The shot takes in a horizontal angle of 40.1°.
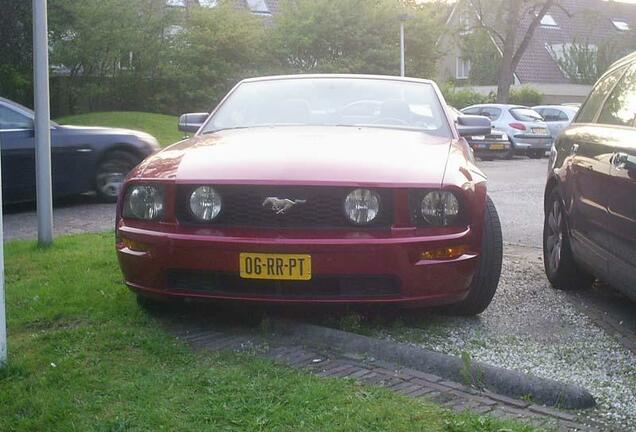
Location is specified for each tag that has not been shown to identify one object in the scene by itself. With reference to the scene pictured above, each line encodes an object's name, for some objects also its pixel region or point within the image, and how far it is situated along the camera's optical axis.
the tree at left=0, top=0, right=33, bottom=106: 23.58
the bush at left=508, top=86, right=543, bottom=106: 37.16
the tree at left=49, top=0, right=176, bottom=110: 25.20
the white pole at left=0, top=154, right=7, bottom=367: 3.92
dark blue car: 9.75
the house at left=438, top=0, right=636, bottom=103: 42.19
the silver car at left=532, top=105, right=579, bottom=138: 25.38
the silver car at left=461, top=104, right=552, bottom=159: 22.69
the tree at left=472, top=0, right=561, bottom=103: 32.59
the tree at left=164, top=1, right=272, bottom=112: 27.69
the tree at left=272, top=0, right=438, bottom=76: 31.31
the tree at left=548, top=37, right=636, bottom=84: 42.47
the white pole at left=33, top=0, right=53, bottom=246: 6.93
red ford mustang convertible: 4.38
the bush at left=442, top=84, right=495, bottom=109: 34.91
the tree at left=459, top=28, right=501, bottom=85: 39.54
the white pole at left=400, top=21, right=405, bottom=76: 28.67
